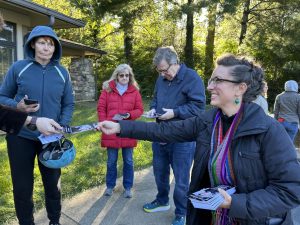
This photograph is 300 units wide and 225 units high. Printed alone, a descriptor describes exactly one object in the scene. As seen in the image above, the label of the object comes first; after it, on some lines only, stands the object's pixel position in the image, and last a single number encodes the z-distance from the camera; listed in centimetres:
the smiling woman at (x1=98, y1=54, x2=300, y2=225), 133
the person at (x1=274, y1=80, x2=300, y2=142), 500
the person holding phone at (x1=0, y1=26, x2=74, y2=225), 216
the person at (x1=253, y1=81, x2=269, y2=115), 380
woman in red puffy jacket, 310
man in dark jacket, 250
